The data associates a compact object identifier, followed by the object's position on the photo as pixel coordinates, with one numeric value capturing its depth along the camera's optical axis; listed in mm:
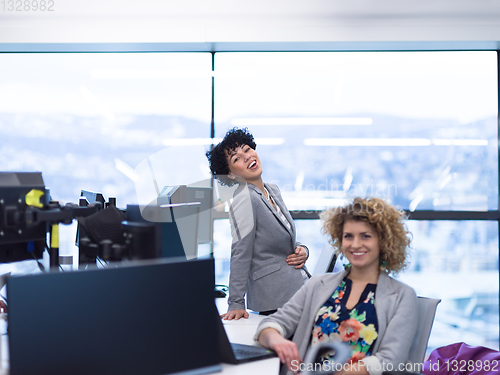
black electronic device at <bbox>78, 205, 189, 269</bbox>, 1225
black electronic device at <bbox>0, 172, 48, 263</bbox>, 1293
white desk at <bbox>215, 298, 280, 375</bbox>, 1237
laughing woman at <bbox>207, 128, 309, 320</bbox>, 1926
